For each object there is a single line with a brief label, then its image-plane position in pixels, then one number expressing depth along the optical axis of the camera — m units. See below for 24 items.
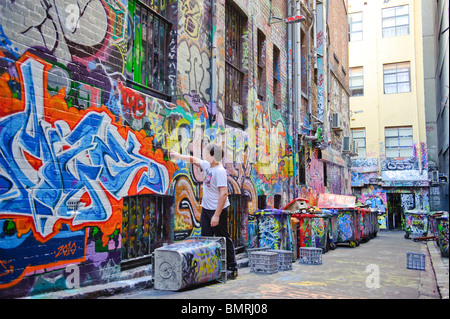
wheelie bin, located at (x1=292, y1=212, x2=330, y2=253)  10.61
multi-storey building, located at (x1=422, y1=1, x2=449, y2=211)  23.89
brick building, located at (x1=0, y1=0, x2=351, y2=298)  4.62
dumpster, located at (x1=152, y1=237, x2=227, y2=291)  5.27
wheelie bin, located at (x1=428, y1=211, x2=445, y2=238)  11.84
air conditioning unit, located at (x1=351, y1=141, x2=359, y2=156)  26.78
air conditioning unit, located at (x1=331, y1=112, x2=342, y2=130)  21.69
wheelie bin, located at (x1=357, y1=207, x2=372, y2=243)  15.59
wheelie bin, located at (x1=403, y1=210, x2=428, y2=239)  18.44
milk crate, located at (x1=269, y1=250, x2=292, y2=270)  7.84
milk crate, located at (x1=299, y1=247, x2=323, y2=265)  9.04
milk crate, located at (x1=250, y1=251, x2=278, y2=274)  7.45
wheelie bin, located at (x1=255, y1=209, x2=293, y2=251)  9.38
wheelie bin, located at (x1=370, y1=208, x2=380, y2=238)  18.28
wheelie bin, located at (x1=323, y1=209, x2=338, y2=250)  12.19
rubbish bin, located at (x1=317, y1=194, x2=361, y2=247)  13.70
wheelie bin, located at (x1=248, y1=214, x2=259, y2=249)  9.62
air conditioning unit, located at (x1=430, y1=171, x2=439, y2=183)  26.62
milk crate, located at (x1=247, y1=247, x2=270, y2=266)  8.54
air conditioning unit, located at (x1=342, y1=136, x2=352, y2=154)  24.73
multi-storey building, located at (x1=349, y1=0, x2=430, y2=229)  27.91
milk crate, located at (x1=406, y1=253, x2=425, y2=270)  8.47
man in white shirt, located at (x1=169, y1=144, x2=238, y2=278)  6.28
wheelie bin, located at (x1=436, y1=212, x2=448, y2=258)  9.38
